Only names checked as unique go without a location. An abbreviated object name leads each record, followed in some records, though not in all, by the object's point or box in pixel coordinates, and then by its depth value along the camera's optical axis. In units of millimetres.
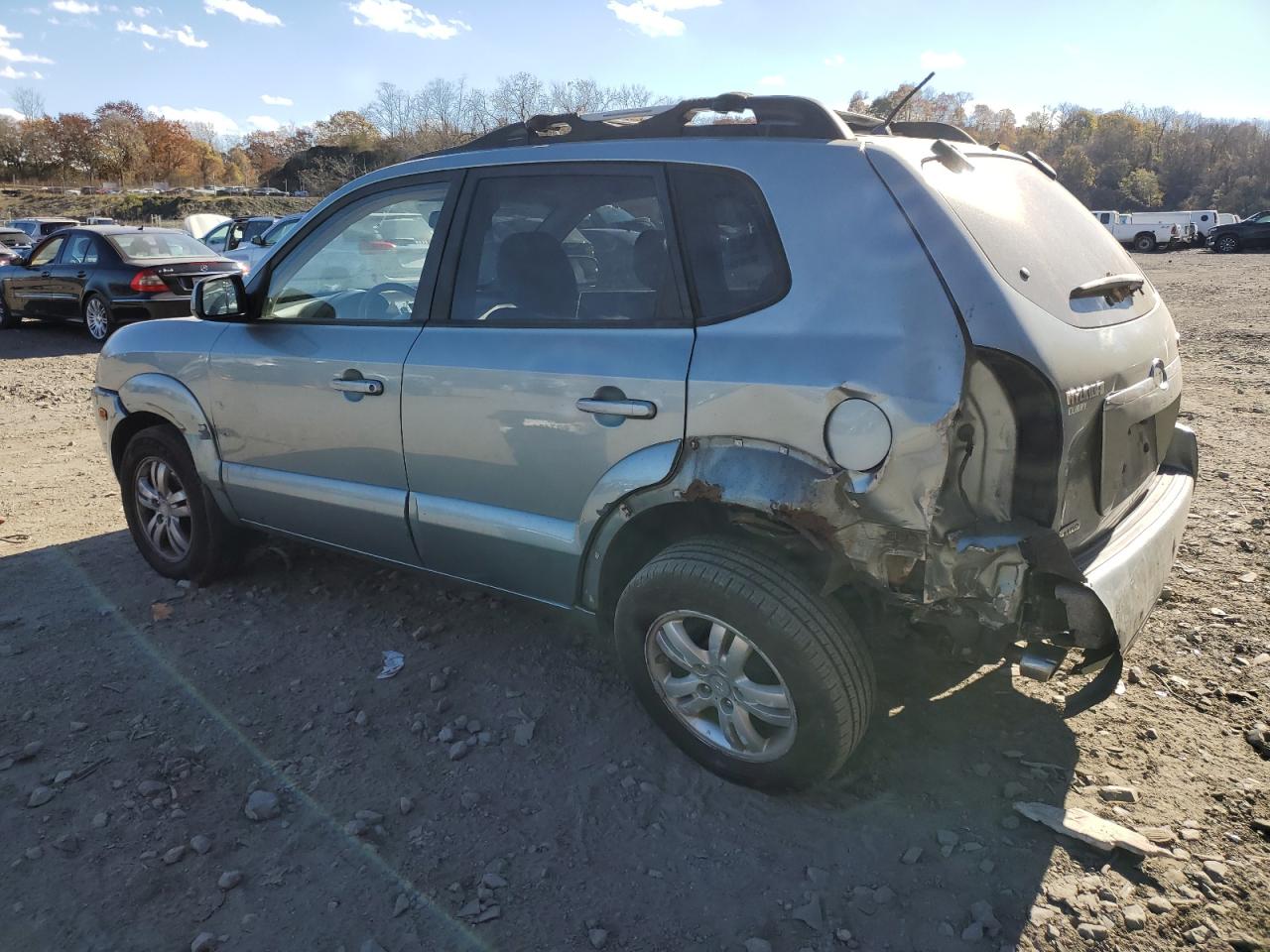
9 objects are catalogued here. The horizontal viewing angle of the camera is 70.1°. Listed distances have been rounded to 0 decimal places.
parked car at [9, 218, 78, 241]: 26891
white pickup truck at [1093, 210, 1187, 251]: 36125
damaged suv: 2361
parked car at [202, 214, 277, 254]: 17844
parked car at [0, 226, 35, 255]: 23906
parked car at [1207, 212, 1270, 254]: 33219
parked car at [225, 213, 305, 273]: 14311
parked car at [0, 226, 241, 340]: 11859
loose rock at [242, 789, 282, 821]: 2804
